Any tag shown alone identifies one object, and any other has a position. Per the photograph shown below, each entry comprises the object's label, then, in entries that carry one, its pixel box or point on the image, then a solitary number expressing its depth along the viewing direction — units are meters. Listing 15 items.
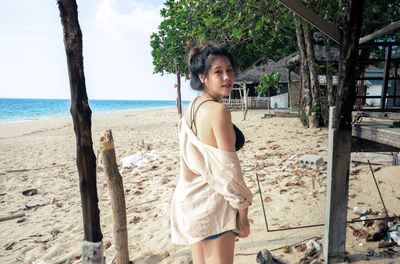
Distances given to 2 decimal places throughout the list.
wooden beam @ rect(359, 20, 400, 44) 2.92
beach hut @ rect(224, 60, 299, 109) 25.60
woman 1.64
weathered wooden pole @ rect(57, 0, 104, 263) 2.57
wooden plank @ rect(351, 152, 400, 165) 5.89
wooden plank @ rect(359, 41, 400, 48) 3.55
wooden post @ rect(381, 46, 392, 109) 3.97
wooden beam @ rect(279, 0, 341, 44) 2.66
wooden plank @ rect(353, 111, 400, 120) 4.73
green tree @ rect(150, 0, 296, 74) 6.08
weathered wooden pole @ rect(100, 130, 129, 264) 3.40
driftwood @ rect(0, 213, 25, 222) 5.59
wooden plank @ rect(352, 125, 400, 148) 3.31
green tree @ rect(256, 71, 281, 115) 20.12
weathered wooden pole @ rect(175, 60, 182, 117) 13.85
